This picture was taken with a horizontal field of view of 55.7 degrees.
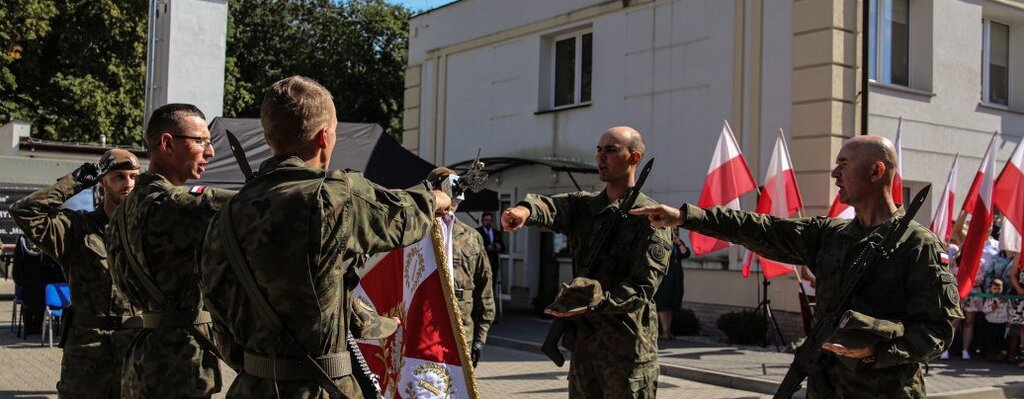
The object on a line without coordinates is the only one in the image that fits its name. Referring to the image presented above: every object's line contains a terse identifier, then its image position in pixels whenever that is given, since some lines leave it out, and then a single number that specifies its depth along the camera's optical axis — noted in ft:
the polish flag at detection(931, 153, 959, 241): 39.22
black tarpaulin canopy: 41.09
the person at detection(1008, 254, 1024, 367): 41.78
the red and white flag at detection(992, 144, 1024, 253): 37.88
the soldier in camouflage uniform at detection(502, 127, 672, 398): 15.44
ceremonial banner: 16.29
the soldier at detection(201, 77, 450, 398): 9.44
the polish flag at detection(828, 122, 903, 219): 37.91
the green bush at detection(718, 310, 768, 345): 45.70
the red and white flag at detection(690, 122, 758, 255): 40.77
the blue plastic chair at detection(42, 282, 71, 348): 40.81
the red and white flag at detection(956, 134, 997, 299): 35.63
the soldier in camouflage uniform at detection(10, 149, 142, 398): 16.58
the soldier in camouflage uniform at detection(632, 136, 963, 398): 12.28
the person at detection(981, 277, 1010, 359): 43.14
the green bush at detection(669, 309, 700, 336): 49.44
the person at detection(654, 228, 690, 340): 46.80
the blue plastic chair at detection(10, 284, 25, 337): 45.03
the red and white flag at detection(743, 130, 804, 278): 40.32
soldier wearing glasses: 12.81
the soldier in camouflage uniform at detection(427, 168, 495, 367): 22.94
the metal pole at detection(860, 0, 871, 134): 46.96
